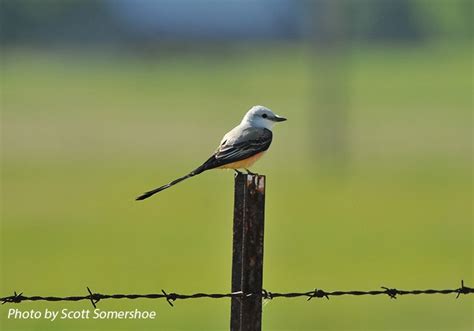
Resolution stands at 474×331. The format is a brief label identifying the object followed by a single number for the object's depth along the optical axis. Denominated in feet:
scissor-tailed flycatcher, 54.95
